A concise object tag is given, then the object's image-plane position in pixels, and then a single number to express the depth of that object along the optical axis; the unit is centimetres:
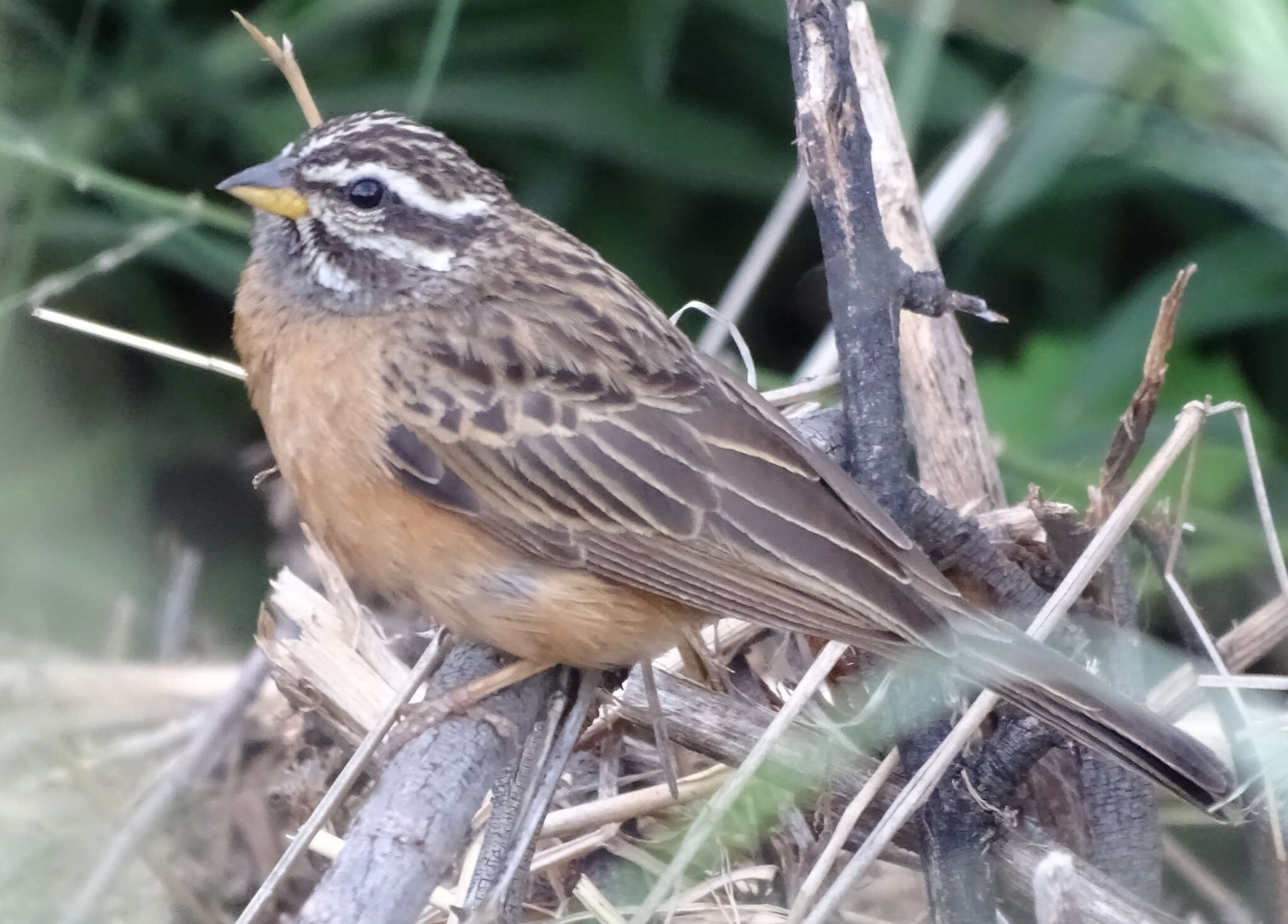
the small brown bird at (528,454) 655
